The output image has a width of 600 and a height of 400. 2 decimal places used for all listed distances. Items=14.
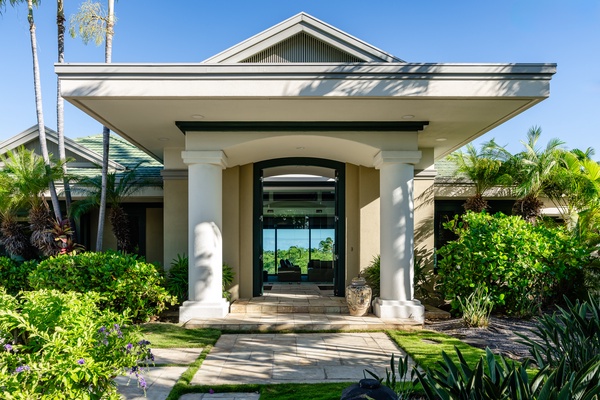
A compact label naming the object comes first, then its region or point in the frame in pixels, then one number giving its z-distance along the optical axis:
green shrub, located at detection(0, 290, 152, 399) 3.49
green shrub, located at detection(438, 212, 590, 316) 9.46
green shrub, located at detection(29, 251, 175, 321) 9.30
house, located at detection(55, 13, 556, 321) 7.99
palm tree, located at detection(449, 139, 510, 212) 12.66
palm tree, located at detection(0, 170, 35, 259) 12.20
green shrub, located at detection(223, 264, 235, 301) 10.77
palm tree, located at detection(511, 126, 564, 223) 12.40
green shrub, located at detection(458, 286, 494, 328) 9.02
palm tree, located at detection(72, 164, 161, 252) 12.51
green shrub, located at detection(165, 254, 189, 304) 10.43
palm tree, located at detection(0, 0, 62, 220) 12.29
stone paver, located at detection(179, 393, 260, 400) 5.45
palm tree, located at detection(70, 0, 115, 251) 12.09
